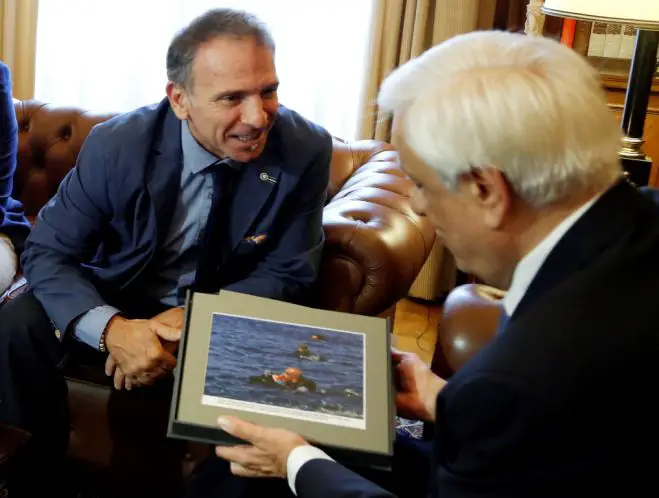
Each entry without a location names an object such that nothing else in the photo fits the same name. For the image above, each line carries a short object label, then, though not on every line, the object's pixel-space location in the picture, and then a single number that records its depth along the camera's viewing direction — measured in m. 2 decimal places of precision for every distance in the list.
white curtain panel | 2.98
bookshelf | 2.43
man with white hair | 0.80
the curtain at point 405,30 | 2.72
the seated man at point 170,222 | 1.54
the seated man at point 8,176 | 2.04
